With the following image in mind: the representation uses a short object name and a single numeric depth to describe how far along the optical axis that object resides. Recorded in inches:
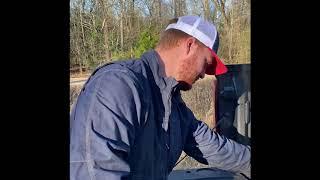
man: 45.9
